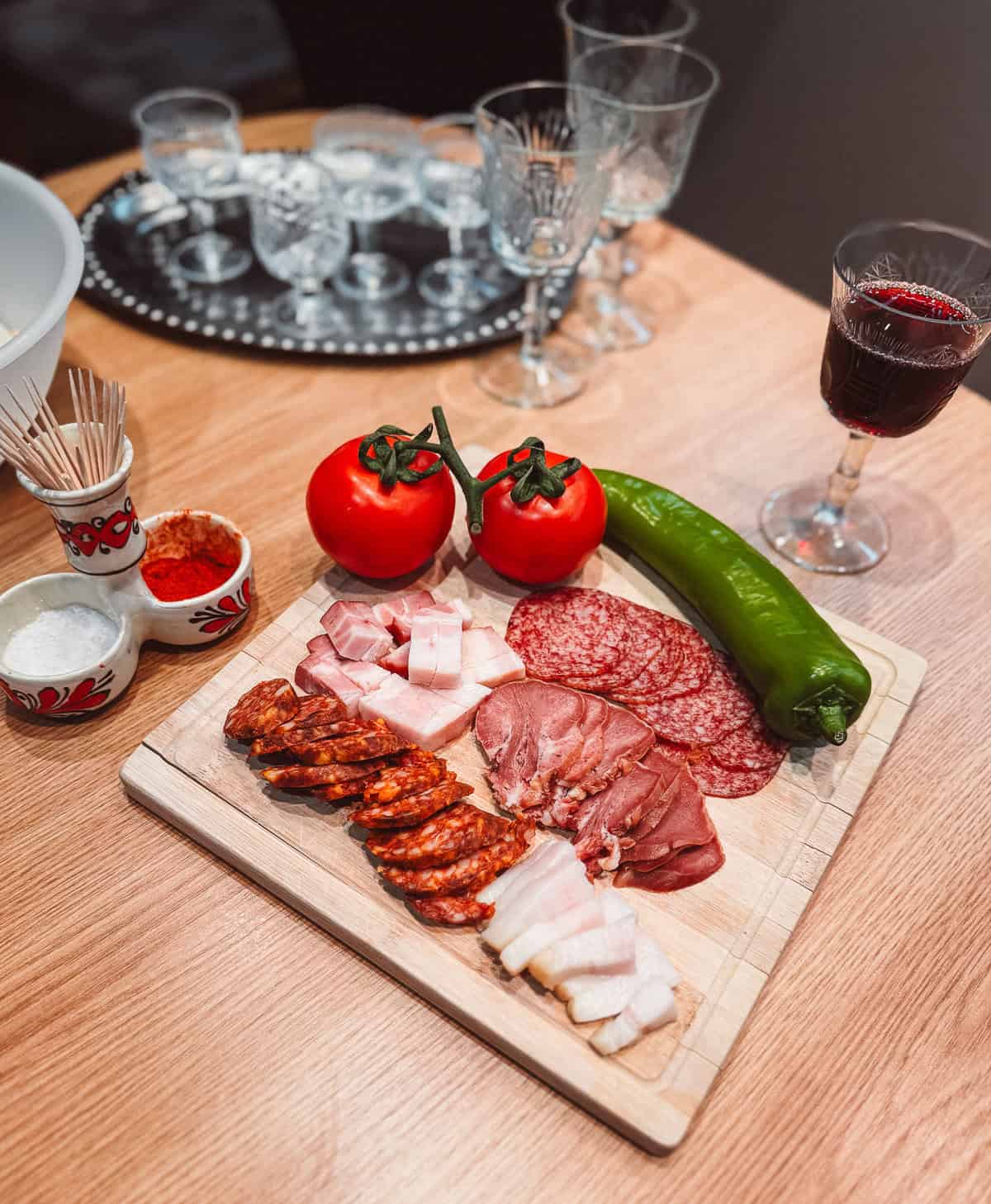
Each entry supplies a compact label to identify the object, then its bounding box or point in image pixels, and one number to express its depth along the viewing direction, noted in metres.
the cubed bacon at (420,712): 0.49
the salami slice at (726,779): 0.49
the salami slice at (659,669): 0.53
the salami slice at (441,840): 0.45
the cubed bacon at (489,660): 0.52
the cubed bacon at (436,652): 0.51
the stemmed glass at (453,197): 0.76
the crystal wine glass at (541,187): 0.61
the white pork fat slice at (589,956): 0.42
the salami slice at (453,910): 0.44
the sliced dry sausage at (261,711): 0.48
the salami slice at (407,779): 0.46
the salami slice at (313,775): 0.46
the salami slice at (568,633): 0.54
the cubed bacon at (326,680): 0.50
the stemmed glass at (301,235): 0.70
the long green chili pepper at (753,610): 0.49
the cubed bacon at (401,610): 0.54
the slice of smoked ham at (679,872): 0.46
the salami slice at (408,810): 0.45
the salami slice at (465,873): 0.44
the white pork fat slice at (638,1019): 0.42
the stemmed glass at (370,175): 0.76
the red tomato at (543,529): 0.54
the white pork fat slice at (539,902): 0.44
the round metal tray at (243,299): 0.72
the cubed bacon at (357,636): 0.52
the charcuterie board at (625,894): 0.42
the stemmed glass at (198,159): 0.73
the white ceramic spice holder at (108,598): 0.48
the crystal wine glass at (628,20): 0.74
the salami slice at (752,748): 0.50
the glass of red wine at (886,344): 0.51
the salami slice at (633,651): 0.53
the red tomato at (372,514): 0.53
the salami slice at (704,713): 0.52
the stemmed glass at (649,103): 0.69
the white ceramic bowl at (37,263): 0.54
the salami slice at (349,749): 0.47
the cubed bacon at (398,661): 0.52
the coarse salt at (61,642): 0.50
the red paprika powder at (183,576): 0.54
